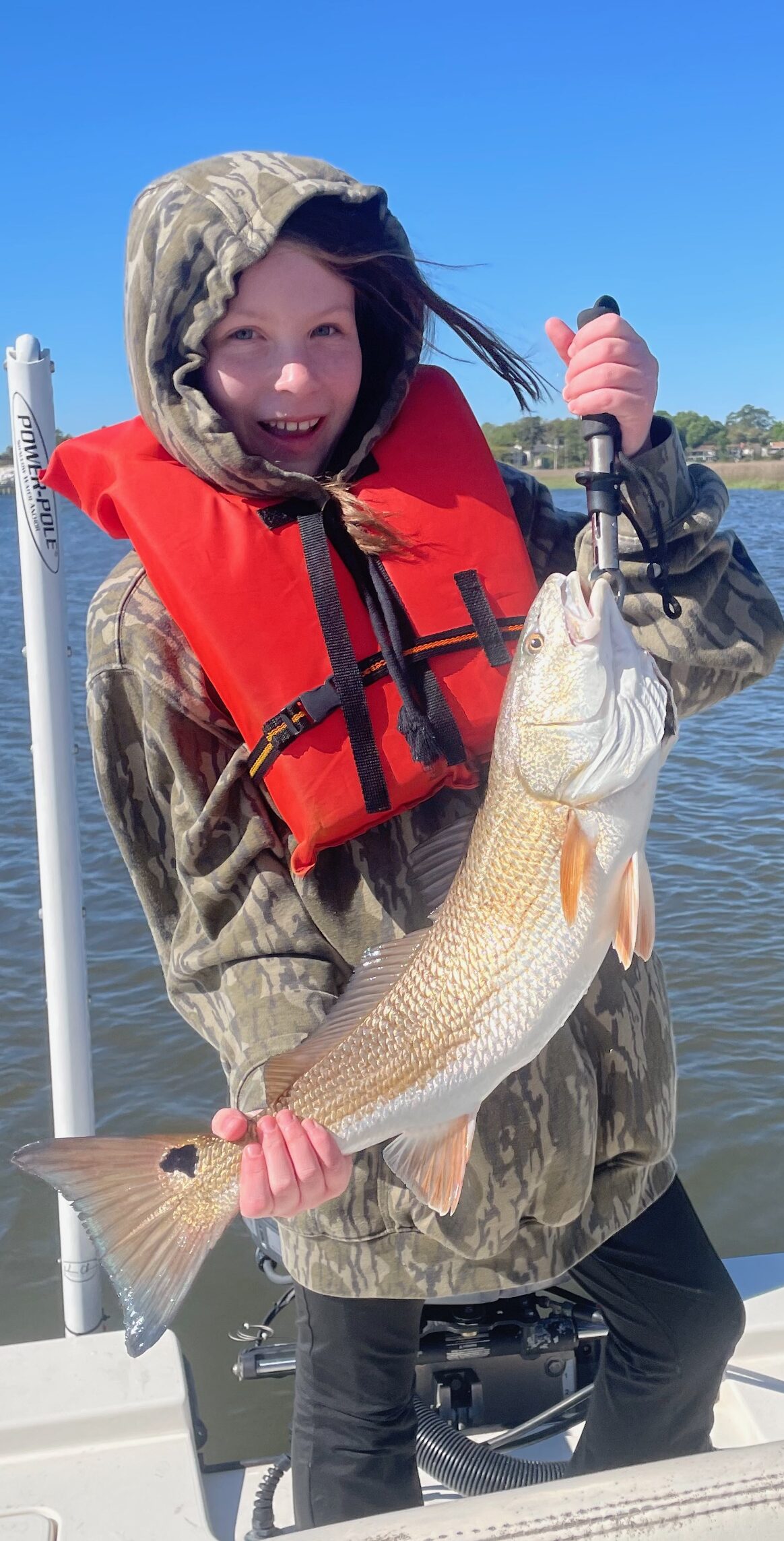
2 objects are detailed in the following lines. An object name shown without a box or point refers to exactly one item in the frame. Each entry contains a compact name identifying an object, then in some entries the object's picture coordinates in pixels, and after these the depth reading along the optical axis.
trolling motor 3.37
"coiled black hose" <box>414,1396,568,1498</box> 3.32
